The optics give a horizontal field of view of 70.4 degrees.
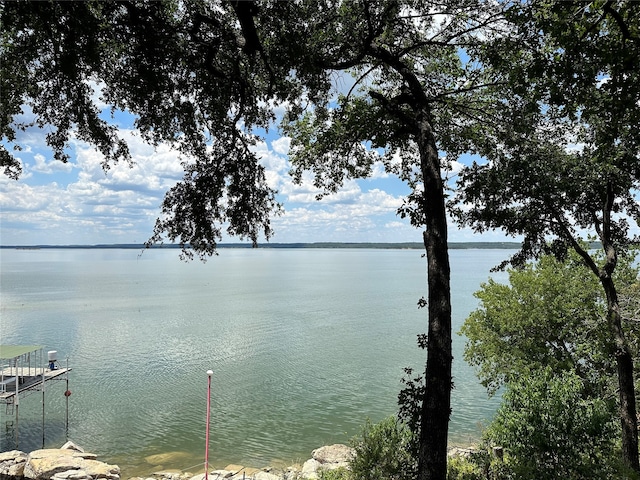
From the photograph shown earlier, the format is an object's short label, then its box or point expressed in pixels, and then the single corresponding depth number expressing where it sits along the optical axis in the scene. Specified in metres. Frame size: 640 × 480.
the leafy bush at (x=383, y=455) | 9.70
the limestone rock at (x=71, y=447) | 17.45
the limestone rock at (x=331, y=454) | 16.81
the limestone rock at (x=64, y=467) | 14.95
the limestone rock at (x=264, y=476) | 15.55
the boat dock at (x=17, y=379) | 21.94
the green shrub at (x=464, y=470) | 10.02
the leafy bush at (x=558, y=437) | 9.24
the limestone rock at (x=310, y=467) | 15.34
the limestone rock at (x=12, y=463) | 15.64
